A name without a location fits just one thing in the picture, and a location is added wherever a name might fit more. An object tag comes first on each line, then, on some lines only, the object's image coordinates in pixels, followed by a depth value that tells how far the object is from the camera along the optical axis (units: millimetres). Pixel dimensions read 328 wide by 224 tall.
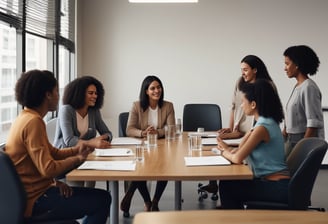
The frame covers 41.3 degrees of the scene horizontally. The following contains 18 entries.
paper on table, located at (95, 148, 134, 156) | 2830
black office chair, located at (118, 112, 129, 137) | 4273
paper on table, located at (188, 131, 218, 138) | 3686
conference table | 2213
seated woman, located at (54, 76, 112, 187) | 3191
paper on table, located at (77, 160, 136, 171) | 2369
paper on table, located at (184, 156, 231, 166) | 2510
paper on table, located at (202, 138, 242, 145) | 3275
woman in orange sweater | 2100
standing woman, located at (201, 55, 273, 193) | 3680
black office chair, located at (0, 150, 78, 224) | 1880
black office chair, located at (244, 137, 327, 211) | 2422
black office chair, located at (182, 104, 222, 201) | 4668
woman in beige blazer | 3832
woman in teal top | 2549
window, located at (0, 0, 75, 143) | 3379
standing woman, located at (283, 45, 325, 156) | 3248
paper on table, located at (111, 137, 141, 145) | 3323
